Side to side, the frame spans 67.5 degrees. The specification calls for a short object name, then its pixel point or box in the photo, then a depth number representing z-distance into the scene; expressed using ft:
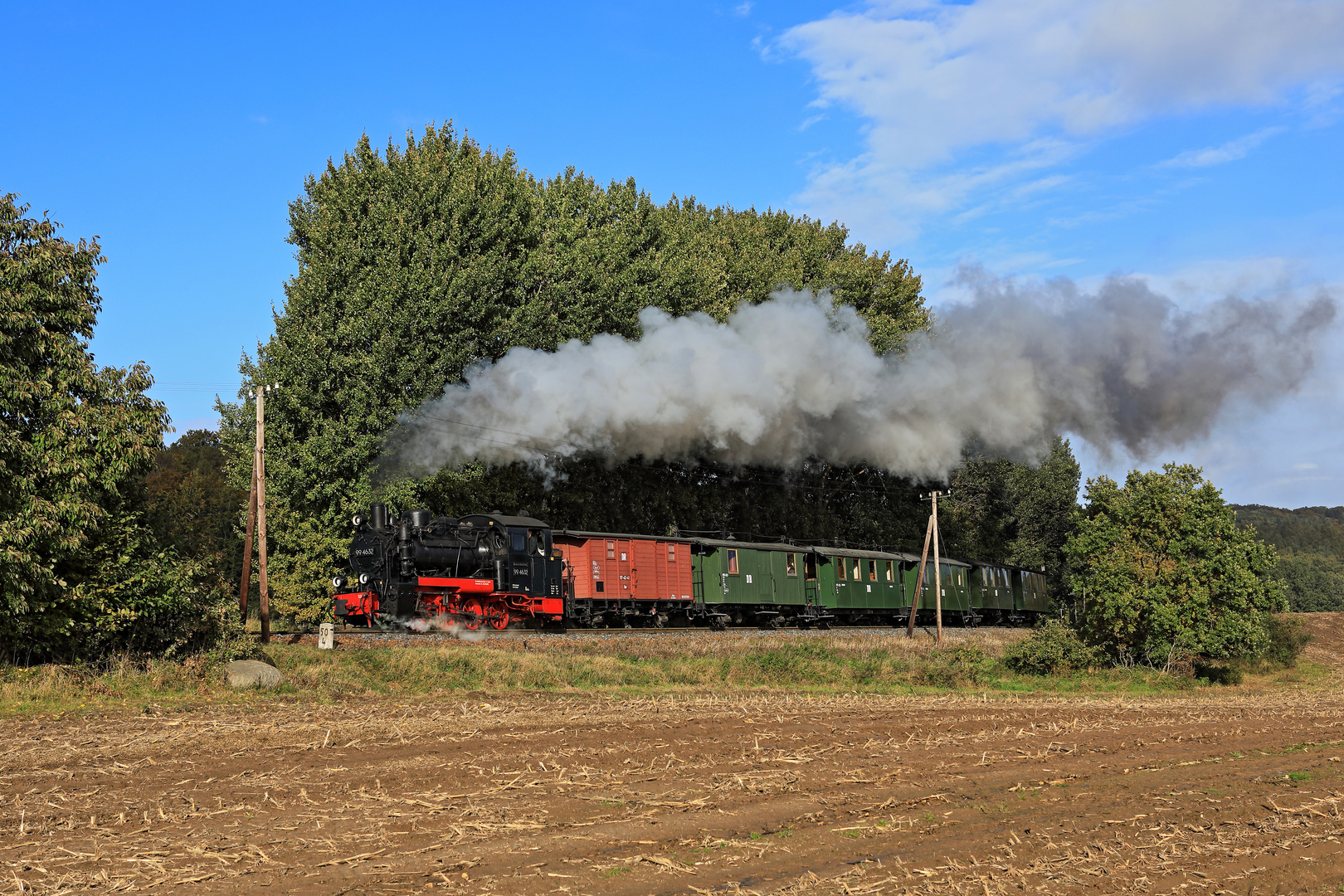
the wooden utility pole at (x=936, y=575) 127.65
